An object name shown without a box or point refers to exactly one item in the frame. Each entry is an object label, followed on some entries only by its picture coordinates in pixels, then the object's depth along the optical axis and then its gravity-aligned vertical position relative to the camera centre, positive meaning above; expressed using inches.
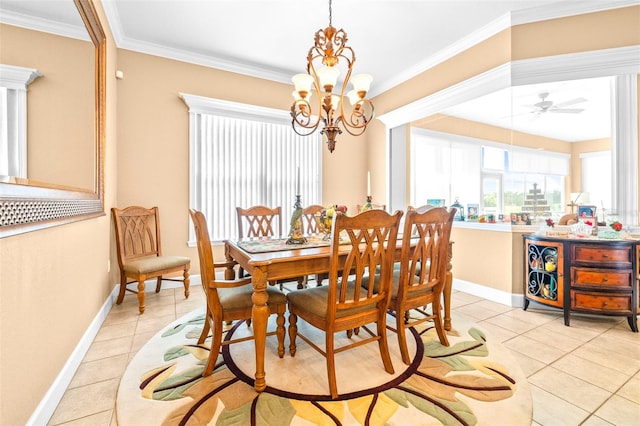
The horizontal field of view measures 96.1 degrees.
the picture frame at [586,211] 115.8 -0.1
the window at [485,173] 126.1 +19.3
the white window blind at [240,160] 151.7 +29.8
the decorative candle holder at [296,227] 93.5 -5.2
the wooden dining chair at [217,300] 70.2 -22.9
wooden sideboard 99.5 -23.5
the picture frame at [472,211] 152.2 +0.0
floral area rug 59.4 -42.0
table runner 83.0 -10.4
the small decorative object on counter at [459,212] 155.6 -0.5
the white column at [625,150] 107.4 +23.1
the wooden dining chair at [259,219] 129.3 -3.4
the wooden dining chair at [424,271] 75.6 -16.9
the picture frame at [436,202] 168.6 +5.5
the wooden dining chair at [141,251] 115.0 -17.6
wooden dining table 66.7 -13.4
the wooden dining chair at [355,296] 64.4 -21.5
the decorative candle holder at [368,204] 103.2 +2.7
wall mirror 46.4 +8.9
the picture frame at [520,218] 127.1 -3.2
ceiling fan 117.0 +43.9
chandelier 92.6 +42.1
